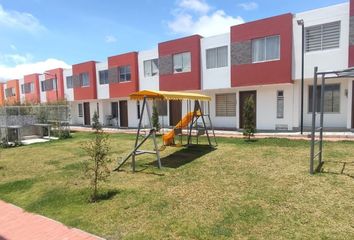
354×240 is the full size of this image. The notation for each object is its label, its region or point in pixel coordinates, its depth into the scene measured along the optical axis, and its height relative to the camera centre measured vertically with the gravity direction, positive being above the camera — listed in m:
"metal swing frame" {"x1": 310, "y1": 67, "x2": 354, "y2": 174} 6.78 -0.02
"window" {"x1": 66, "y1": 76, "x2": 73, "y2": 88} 31.77 +2.85
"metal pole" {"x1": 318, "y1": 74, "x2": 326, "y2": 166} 7.29 -0.53
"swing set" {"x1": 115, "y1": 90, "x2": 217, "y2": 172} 8.76 -0.49
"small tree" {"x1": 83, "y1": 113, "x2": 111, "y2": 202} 6.26 -1.22
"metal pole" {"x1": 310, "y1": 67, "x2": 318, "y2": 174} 7.05 -0.82
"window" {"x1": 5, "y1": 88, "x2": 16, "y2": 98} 42.75 +2.37
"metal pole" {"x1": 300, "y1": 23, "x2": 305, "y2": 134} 15.12 +2.23
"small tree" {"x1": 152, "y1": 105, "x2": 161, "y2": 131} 17.03 -0.90
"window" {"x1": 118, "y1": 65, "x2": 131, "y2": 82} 25.12 +2.96
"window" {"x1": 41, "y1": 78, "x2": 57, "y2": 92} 34.42 +2.81
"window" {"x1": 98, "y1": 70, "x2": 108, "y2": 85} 27.55 +2.97
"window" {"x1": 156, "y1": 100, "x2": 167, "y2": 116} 22.46 -0.20
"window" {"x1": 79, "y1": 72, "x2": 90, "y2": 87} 29.44 +2.83
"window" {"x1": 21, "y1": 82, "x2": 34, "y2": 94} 38.64 +2.75
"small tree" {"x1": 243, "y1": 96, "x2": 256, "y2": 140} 13.62 -0.87
